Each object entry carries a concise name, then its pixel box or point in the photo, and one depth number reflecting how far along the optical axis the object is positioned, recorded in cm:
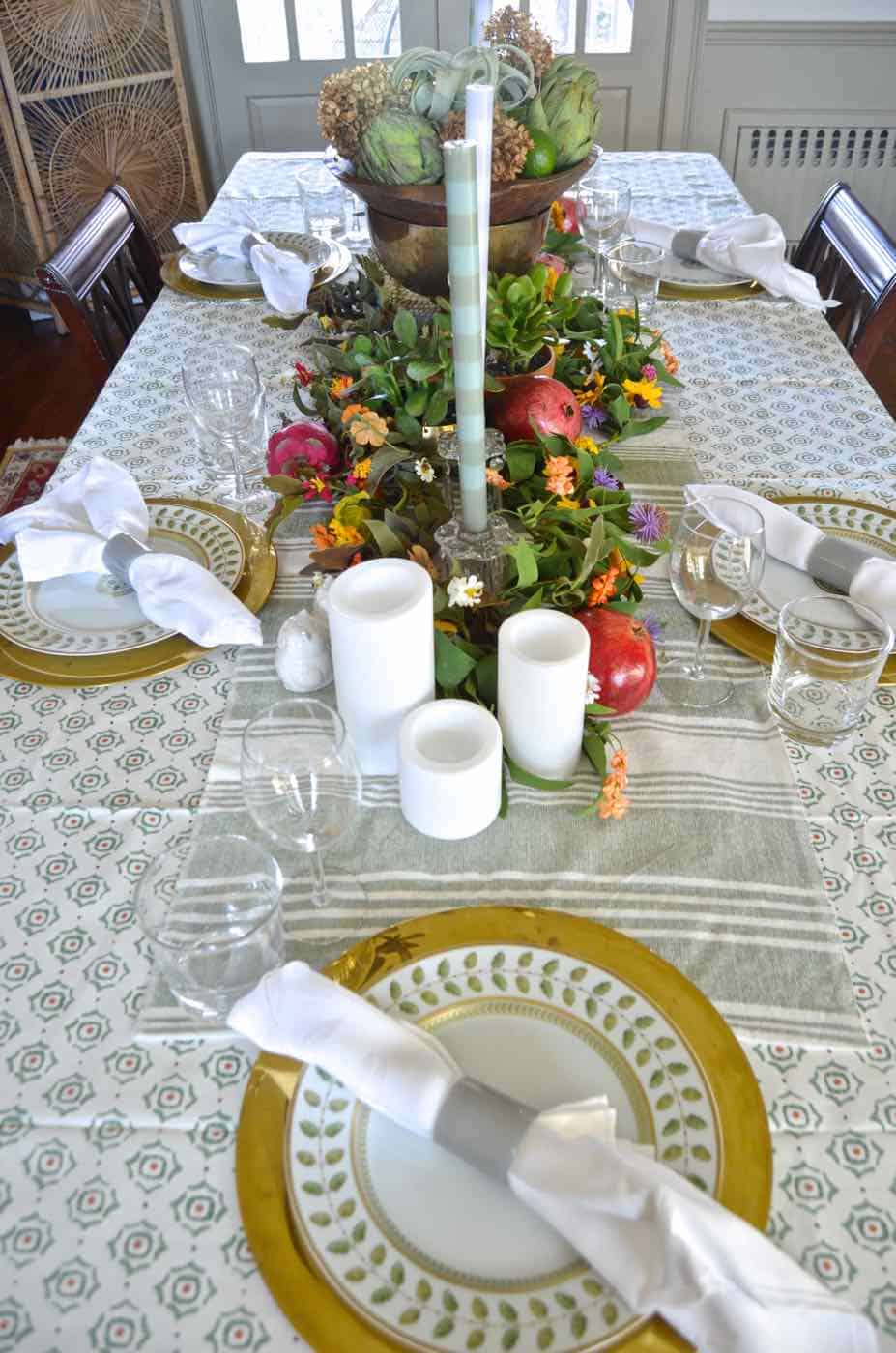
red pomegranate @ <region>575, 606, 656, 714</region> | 81
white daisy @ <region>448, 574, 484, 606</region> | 81
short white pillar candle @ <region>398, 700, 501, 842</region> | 70
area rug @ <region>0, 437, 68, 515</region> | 234
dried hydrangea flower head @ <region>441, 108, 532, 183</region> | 103
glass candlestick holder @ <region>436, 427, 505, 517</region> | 92
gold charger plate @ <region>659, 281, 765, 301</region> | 151
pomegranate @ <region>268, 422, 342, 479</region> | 105
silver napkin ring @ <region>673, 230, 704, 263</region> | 156
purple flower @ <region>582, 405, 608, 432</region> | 117
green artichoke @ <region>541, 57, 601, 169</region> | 109
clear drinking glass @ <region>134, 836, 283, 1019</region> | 63
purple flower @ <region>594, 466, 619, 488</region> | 101
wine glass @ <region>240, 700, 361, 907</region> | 70
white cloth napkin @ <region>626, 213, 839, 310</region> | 147
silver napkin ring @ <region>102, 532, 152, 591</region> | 96
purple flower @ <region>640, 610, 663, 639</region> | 89
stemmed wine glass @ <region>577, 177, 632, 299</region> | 147
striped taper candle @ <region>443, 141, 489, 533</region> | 66
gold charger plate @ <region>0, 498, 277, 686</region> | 90
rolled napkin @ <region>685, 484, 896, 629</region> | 91
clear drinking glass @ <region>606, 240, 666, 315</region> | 140
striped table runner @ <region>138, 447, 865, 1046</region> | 65
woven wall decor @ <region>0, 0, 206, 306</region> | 264
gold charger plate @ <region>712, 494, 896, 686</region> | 90
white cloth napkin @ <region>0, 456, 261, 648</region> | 91
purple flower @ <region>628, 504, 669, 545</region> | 100
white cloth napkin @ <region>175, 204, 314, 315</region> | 144
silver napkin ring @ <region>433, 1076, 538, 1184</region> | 53
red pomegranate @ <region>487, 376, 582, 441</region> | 101
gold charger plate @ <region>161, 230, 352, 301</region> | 153
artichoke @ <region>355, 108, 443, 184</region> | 102
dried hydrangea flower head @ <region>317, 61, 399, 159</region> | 106
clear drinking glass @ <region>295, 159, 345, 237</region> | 165
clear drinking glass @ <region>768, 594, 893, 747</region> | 82
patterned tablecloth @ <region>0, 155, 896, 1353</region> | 53
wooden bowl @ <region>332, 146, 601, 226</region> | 107
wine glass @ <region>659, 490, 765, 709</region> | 83
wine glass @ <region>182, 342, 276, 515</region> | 112
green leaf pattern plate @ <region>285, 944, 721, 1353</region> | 50
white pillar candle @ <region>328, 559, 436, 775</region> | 72
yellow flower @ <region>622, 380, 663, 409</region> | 116
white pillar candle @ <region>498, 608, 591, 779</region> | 72
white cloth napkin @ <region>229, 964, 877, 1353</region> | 47
